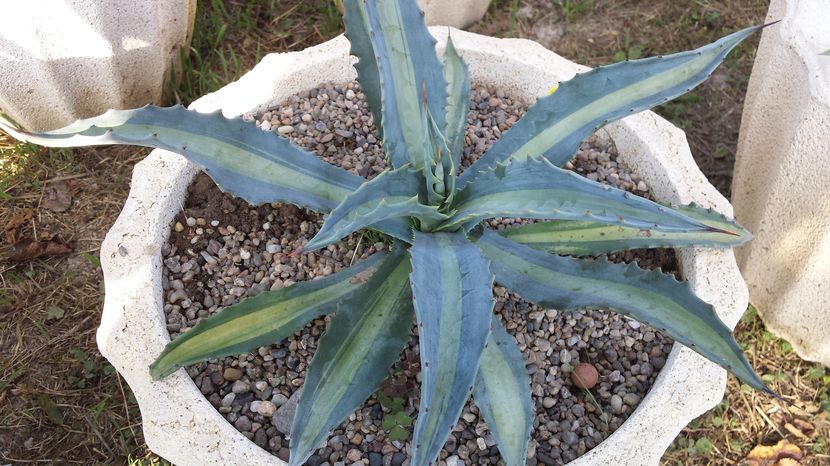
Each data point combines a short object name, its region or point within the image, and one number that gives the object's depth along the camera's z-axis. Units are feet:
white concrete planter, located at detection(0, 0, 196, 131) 5.92
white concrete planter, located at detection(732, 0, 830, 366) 4.86
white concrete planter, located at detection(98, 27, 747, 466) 3.92
